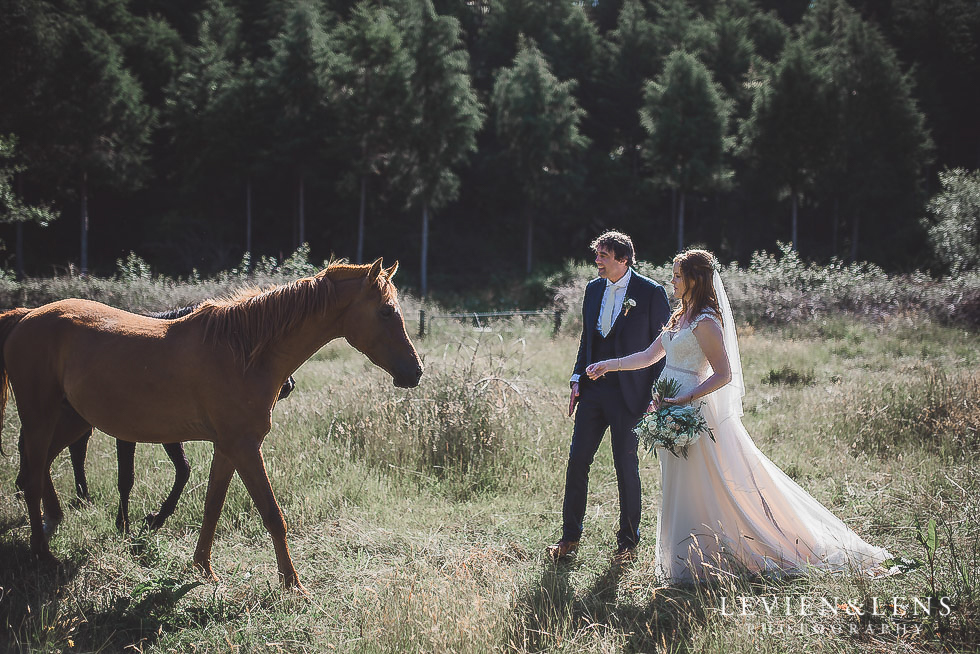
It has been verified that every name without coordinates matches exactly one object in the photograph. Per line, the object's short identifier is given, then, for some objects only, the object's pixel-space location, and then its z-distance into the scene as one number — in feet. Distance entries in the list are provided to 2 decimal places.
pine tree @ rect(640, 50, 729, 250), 98.32
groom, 13.42
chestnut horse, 11.87
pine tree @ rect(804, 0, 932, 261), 101.96
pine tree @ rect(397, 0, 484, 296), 87.15
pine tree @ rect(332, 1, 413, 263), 86.84
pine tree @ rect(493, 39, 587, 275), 99.45
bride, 12.03
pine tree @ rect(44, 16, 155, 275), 80.79
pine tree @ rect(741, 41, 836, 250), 98.37
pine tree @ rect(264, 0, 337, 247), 92.68
